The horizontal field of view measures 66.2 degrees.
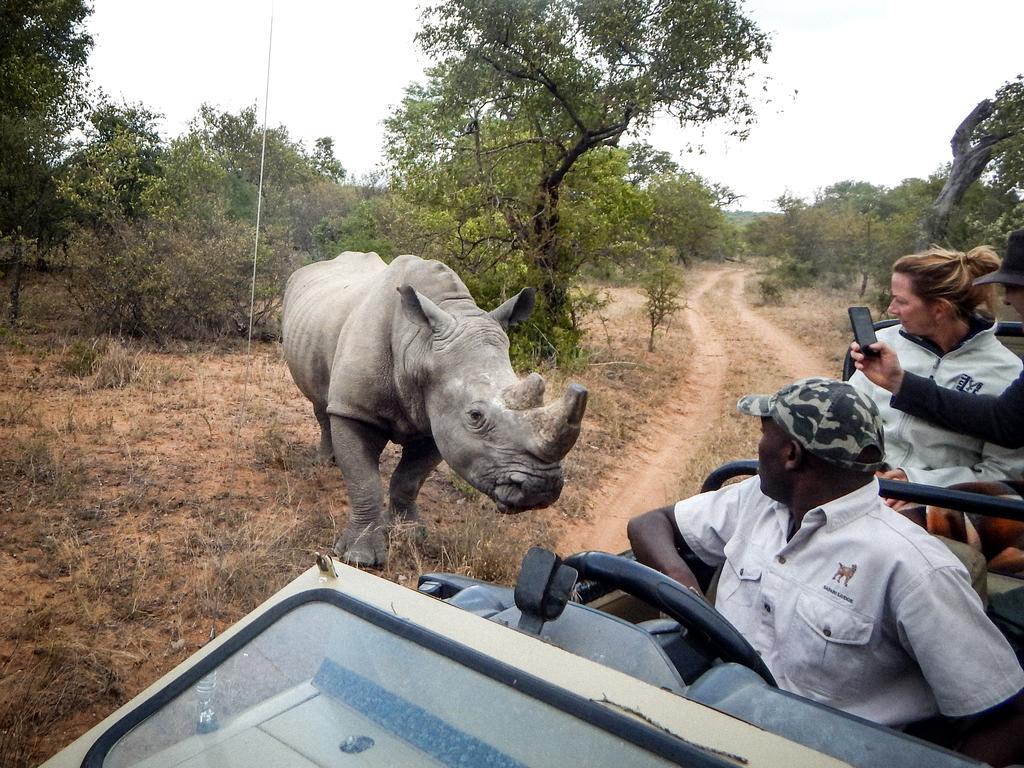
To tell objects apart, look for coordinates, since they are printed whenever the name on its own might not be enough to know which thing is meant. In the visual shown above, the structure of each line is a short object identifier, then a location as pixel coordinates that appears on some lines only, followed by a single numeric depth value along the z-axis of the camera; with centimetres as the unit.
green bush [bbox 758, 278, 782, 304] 2723
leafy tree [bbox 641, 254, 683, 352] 1384
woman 304
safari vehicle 117
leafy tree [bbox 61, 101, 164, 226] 952
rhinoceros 378
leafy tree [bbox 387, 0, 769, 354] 1022
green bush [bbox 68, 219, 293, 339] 960
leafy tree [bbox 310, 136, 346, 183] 1676
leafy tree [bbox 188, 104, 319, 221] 1270
